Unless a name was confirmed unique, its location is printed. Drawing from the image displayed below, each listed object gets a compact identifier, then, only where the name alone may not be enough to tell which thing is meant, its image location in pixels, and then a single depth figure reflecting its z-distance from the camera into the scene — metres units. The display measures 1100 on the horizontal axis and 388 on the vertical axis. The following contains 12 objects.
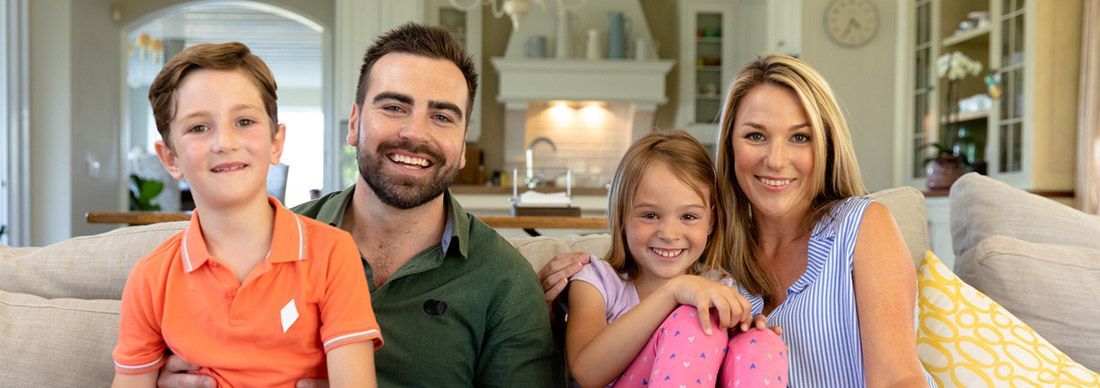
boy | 1.16
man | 1.54
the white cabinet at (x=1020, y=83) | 4.45
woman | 1.51
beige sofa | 1.61
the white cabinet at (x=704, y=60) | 7.81
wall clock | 6.23
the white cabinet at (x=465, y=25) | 7.52
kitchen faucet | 4.87
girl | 1.43
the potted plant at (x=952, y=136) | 4.92
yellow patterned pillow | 1.71
